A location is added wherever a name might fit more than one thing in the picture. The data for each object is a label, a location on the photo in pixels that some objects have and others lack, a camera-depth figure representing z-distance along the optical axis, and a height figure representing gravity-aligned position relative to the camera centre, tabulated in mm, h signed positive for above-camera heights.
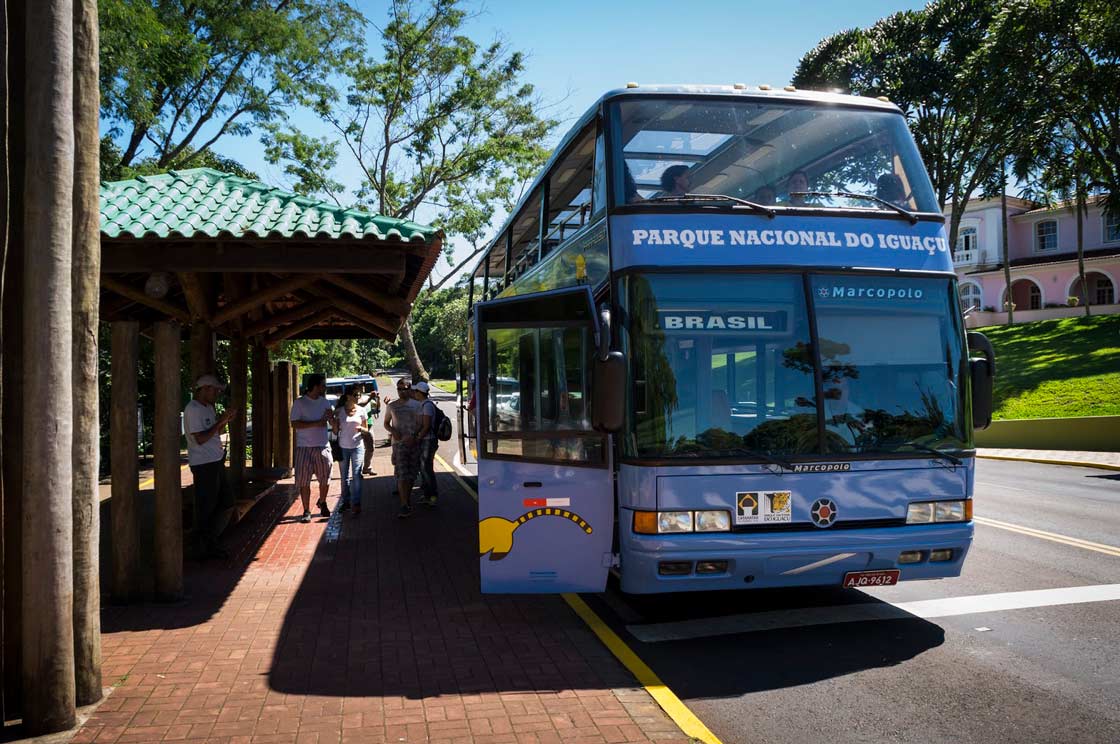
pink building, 45750 +6348
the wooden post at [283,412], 16422 -340
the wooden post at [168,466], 7262 -579
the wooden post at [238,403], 12523 -112
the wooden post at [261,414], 15031 -334
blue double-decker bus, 5820 -22
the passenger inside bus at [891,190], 6543 +1424
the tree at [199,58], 16266 +7406
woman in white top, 11617 -695
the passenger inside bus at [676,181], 6422 +1510
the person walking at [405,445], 11461 -708
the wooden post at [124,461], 6883 -501
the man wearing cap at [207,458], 8469 -607
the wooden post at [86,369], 4867 +169
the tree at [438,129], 26391 +8334
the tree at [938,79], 29125 +10099
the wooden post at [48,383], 4504 +88
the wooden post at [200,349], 9562 +519
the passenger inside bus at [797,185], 6367 +1444
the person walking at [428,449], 11959 -835
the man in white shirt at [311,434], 10961 -514
